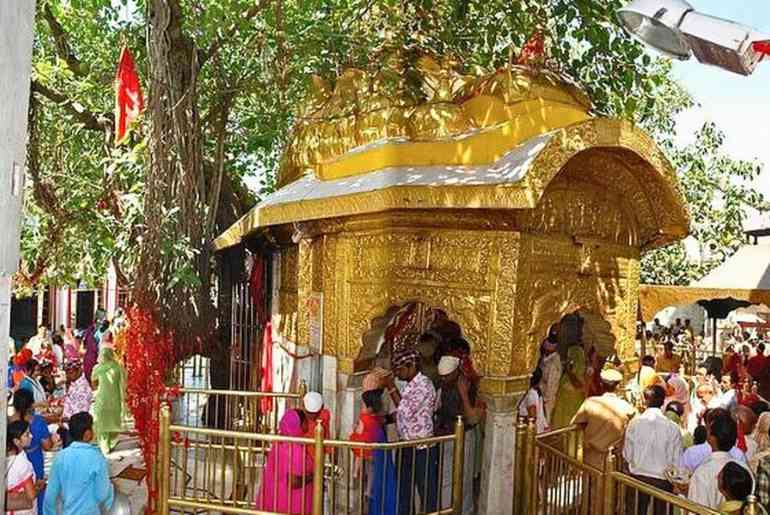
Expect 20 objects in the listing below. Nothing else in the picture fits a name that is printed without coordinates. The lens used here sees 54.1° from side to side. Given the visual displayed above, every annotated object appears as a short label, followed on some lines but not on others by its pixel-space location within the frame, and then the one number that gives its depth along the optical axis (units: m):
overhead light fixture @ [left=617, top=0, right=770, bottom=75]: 4.36
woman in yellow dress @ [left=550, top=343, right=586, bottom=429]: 9.05
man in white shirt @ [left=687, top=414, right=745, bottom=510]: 5.28
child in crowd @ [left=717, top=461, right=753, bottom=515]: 4.61
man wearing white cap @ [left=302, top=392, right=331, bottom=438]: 6.58
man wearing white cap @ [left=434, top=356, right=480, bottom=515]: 7.30
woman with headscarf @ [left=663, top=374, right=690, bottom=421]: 9.43
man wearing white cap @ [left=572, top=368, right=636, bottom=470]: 6.73
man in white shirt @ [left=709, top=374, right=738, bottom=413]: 8.28
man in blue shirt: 5.16
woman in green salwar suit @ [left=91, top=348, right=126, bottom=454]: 9.70
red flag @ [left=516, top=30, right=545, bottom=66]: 8.40
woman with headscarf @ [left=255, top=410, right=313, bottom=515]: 5.96
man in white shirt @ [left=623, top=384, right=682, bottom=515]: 6.30
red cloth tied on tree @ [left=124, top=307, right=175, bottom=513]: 8.77
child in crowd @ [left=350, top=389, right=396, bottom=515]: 6.44
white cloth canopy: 12.58
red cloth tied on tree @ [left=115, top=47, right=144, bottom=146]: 9.36
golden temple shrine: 6.61
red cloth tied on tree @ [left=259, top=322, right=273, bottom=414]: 9.57
